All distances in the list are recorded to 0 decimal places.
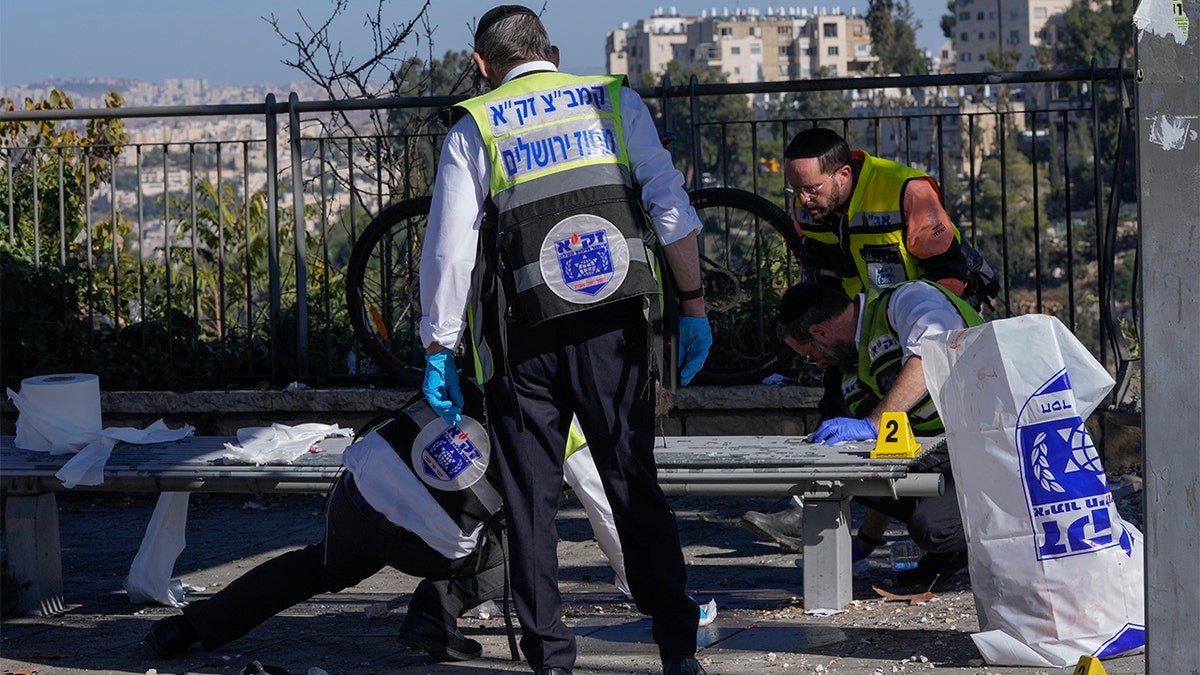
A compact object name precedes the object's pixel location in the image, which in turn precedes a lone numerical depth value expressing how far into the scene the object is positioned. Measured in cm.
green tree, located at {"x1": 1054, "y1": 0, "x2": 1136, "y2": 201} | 7625
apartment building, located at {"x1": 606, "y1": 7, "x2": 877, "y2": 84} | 12538
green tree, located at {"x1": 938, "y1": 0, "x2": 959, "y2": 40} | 13756
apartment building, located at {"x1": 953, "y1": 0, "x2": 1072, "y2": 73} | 12288
